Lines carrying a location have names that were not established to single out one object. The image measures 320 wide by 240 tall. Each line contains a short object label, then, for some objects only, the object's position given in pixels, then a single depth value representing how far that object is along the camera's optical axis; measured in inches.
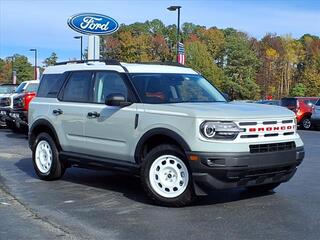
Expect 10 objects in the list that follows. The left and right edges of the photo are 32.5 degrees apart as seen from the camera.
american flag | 1156.0
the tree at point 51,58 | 3827.5
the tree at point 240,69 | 3784.5
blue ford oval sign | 750.4
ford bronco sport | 267.0
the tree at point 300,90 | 3440.0
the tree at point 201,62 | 3575.3
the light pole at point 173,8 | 1255.4
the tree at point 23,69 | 4033.7
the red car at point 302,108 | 1022.4
